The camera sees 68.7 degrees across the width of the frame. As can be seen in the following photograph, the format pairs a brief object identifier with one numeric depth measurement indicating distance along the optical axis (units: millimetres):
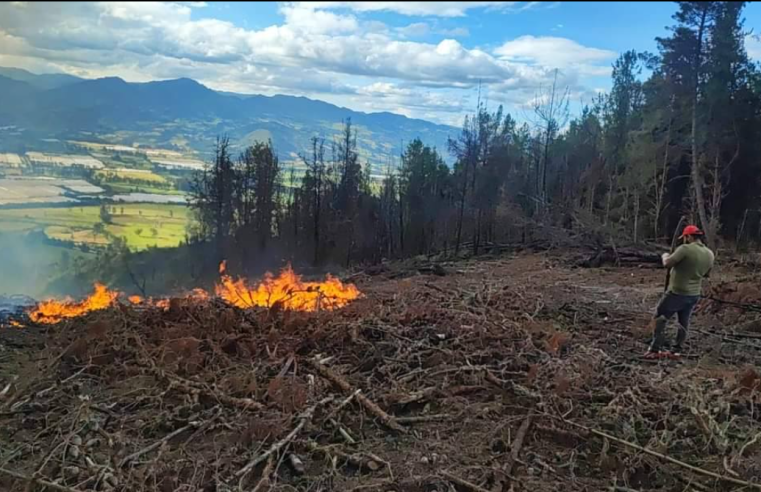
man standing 6566
